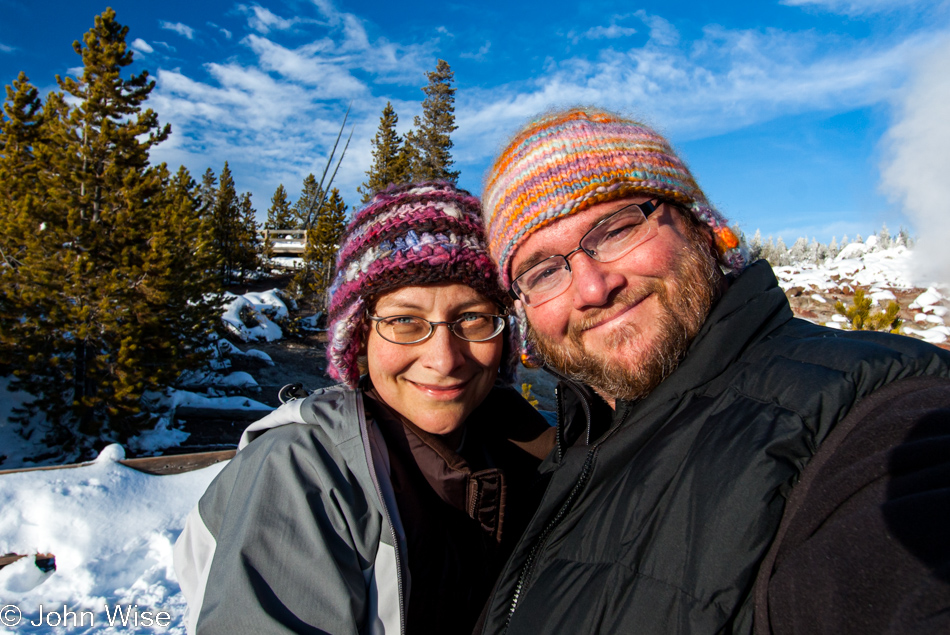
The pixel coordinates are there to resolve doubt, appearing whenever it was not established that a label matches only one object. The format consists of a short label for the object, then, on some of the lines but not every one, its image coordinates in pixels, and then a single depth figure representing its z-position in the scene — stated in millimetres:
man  750
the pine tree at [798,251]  56625
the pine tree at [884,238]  56150
